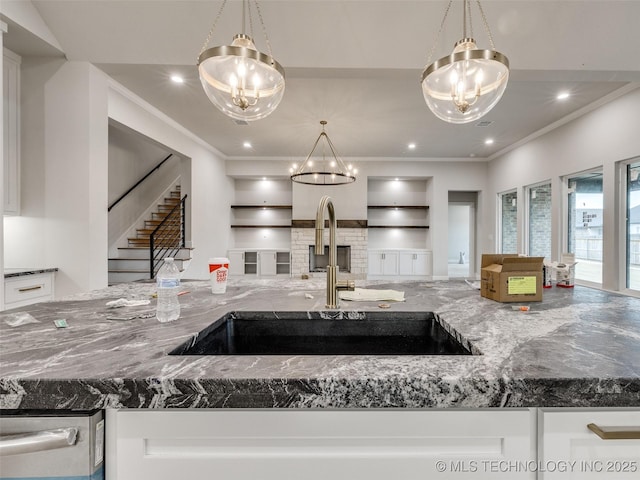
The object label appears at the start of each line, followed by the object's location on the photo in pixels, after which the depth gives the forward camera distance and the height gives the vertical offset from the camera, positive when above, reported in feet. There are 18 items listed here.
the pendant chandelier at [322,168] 21.96 +5.19
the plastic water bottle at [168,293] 3.57 -0.65
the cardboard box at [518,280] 4.56 -0.61
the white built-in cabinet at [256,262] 23.97 -1.86
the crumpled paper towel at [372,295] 4.66 -0.88
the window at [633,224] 11.74 +0.60
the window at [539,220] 16.97 +1.11
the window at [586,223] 13.48 +0.77
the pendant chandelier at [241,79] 4.75 +2.74
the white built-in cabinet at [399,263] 23.86 -1.90
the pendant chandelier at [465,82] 4.74 +2.72
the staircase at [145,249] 16.15 -0.61
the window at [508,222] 20.21 +1.14
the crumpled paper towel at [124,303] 4.32 -0.92
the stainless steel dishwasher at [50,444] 2.00 -1.35
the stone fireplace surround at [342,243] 23.67 -0.59
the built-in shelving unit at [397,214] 25.70 +2.10
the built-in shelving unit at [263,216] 24.98 +1.88
